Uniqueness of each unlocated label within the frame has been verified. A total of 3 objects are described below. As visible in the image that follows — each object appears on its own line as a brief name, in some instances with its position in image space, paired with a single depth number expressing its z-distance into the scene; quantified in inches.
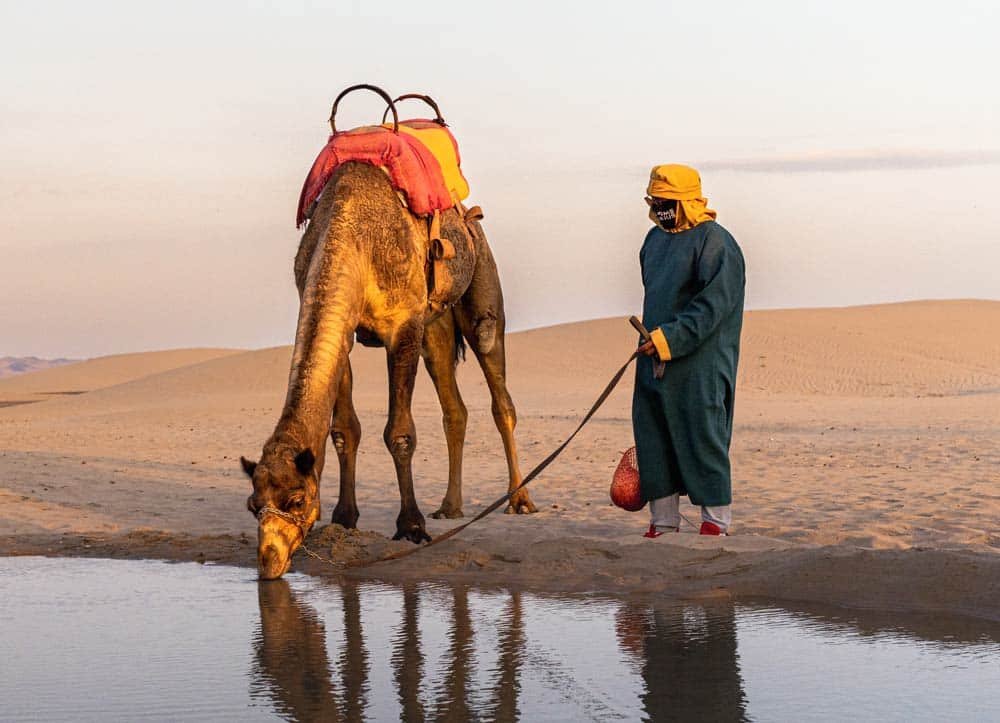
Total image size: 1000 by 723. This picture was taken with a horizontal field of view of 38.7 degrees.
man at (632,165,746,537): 320.5
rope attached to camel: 305.1
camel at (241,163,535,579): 267.6
